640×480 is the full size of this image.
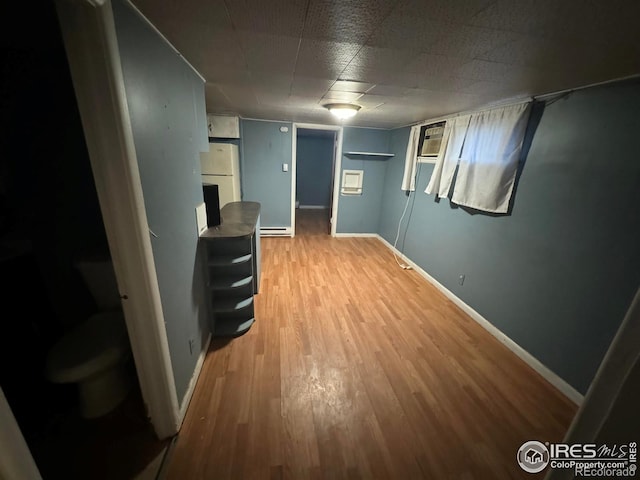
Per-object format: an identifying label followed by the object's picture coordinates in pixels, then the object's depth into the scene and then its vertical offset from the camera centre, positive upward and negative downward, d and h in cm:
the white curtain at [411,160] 367 +17
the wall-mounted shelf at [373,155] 444 +25
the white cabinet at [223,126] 379 +53
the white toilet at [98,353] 130 -104
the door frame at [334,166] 429 +1
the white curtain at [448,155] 277 +22
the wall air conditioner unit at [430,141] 326 +42
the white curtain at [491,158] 210 +16
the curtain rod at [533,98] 147 +61
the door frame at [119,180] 83 -9
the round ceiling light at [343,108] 261 +62
